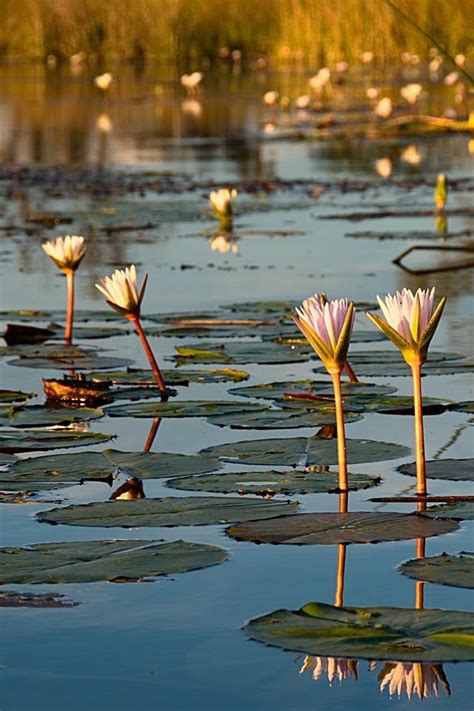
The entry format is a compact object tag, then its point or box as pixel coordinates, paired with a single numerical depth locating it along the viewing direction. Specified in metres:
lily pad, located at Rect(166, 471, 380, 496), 7.82
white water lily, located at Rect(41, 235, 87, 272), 12.12
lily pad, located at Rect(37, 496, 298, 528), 7.29
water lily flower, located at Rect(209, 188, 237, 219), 20.34
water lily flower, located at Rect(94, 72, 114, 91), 55.44
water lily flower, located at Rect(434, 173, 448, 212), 21.77
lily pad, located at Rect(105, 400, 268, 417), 9.73
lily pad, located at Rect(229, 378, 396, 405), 10.18
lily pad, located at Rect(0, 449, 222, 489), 8.22
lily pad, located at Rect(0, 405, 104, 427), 9.66
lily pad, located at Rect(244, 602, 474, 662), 5.39
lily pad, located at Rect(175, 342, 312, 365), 11.56
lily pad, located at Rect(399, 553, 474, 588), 6.29
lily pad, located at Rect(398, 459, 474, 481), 8.08
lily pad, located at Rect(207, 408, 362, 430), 9.38
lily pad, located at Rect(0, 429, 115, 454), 8.96
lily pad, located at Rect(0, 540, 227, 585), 6.45
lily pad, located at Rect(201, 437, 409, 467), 8.51
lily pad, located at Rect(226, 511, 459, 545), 6.94
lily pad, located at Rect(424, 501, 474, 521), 7.26
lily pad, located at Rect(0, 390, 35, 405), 10.54
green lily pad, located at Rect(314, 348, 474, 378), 10.92
